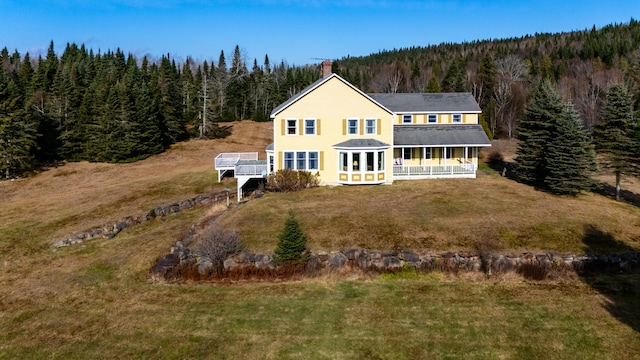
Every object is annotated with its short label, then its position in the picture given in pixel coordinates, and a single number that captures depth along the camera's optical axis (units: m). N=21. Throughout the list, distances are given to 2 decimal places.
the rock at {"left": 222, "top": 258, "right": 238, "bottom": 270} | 19.36
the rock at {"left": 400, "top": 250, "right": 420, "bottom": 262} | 19.50
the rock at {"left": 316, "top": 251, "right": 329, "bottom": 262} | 19.62
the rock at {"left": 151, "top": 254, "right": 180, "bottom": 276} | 19.38
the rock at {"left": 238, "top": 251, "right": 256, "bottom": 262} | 19.59
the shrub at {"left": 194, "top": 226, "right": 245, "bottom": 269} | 19.55
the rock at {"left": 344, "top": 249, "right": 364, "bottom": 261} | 19.72
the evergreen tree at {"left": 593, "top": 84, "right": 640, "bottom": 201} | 31.44
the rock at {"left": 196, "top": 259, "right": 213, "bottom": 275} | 19.12
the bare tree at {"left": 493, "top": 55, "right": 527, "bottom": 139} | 69.88
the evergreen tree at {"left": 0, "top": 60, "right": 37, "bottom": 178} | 44.44
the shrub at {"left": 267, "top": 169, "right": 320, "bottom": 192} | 31.31
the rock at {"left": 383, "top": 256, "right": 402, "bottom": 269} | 19.33
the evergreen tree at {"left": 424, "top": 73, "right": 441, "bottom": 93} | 68.19
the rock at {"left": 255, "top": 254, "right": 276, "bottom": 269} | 19.27
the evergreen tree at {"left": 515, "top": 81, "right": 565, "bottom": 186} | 33.12
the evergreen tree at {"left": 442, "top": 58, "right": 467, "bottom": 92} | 73.32
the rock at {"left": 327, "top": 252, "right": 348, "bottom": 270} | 19.34
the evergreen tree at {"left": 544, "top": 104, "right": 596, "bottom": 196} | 29.95
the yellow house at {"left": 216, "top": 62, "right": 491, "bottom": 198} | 32.34
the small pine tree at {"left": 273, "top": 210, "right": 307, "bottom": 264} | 19.11
